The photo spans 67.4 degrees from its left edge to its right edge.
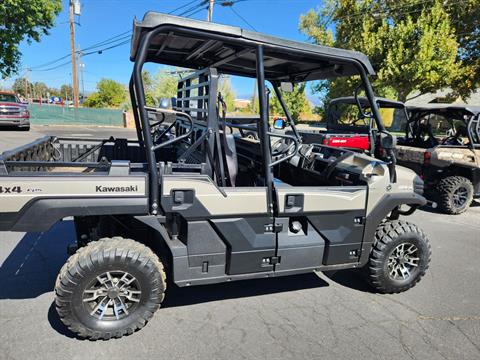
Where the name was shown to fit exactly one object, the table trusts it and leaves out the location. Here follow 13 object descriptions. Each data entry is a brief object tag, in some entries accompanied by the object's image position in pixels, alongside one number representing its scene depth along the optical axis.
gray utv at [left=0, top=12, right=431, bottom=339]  2.52
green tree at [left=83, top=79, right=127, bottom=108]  44.66
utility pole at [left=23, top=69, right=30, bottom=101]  80.72
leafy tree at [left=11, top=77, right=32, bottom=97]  89.70
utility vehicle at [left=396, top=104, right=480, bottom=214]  6.63
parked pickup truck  16.16
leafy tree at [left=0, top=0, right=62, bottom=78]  14.76
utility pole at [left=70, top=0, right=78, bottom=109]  26.94
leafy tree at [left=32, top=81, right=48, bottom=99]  99.34
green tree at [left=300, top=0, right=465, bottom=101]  16.52
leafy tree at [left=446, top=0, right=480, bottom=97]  18.00
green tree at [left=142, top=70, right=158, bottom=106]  44.72
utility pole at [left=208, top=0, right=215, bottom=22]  18.50
